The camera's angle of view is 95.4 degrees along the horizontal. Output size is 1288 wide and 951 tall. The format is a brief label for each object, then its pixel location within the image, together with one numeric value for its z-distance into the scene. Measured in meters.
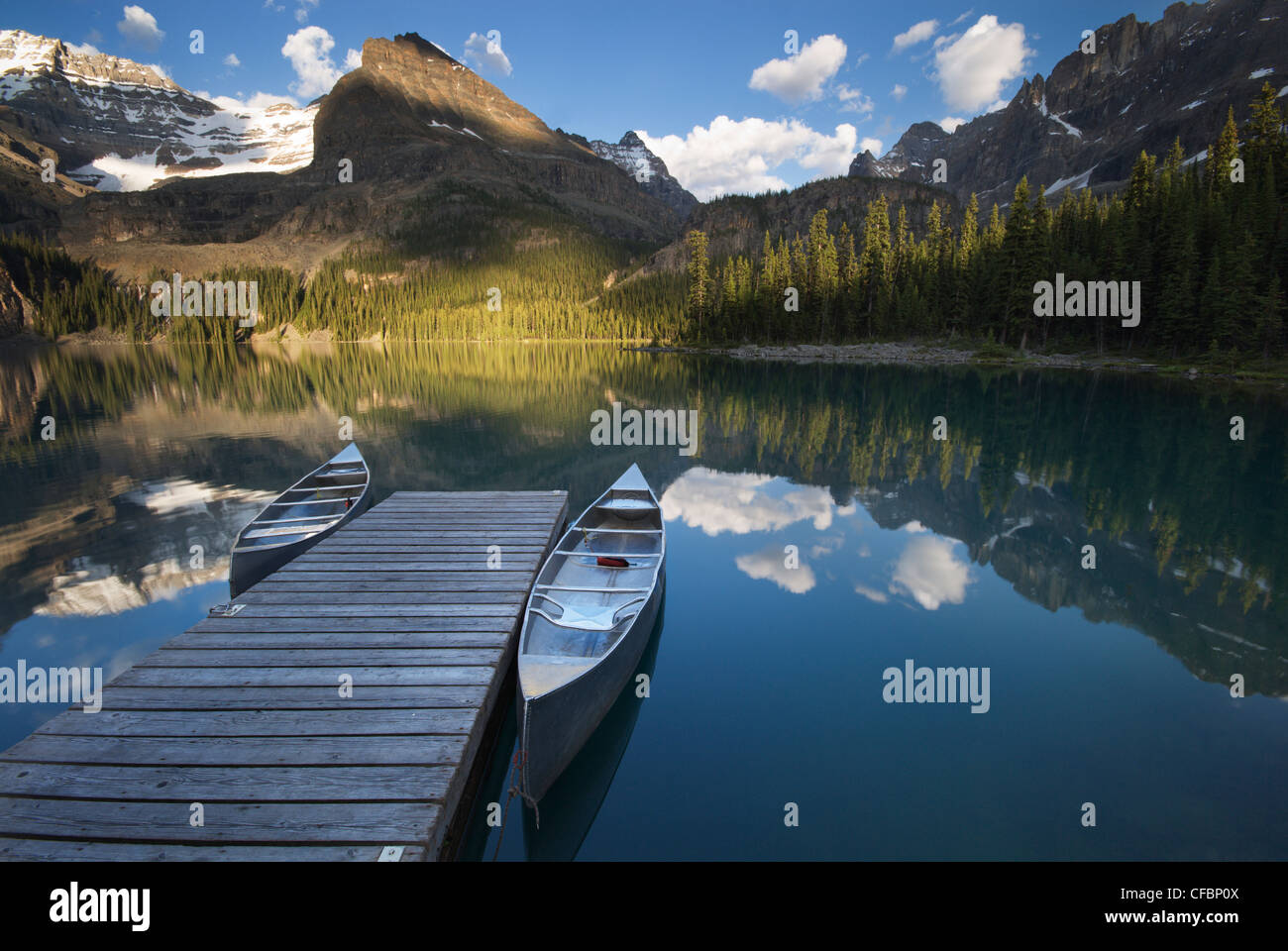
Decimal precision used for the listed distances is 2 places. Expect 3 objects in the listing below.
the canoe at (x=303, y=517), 13.16
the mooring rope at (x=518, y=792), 7.16
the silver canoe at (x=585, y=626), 7.33
